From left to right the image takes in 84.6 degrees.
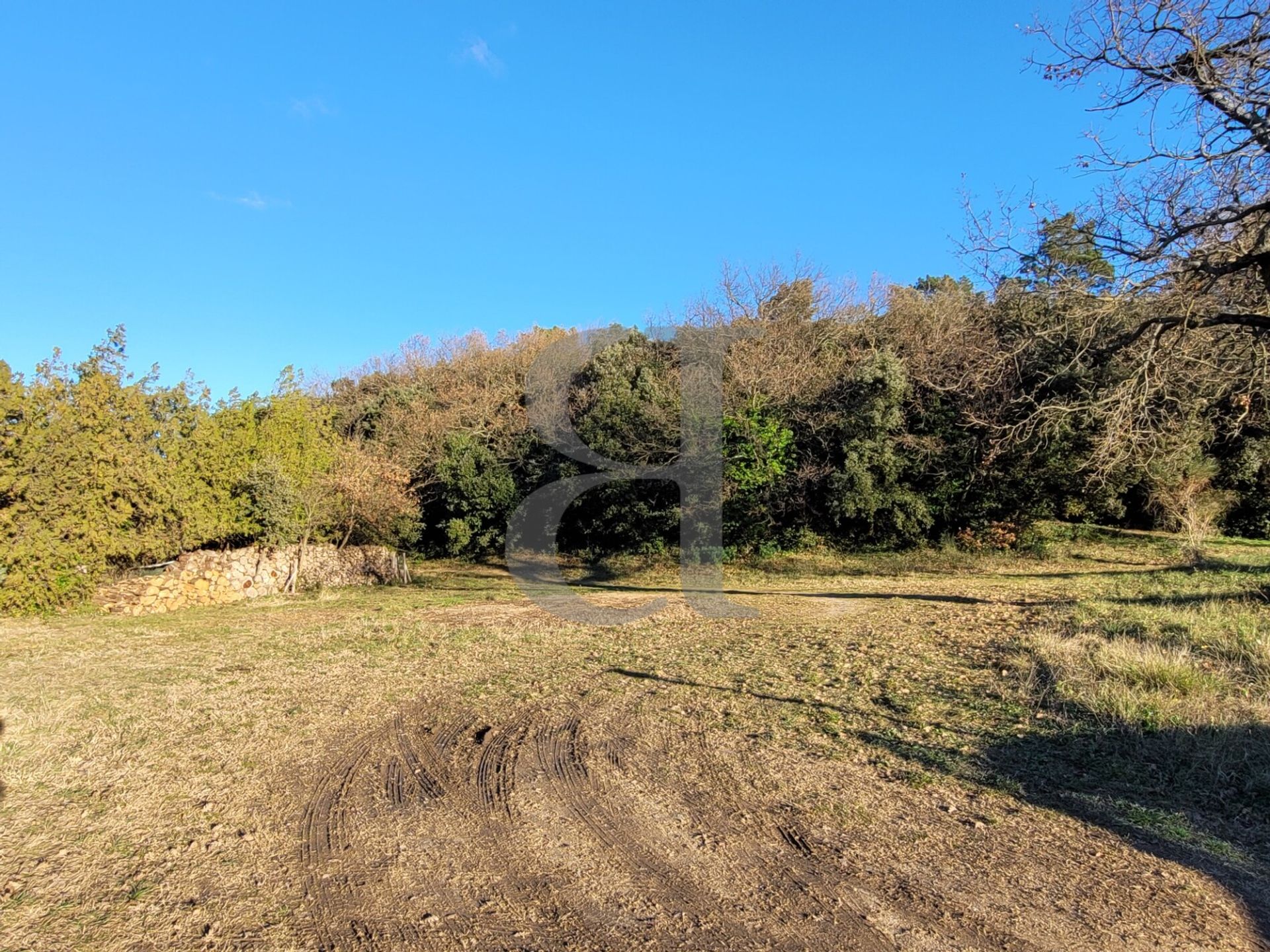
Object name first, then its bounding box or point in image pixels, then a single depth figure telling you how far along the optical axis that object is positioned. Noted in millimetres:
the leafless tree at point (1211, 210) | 7293
